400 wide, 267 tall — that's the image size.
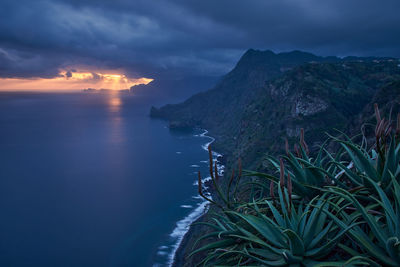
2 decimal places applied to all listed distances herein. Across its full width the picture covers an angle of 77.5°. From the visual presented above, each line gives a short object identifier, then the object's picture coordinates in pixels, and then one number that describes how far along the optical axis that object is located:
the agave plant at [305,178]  4.56
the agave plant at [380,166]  3.85
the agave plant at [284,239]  3.33
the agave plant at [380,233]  2.89
